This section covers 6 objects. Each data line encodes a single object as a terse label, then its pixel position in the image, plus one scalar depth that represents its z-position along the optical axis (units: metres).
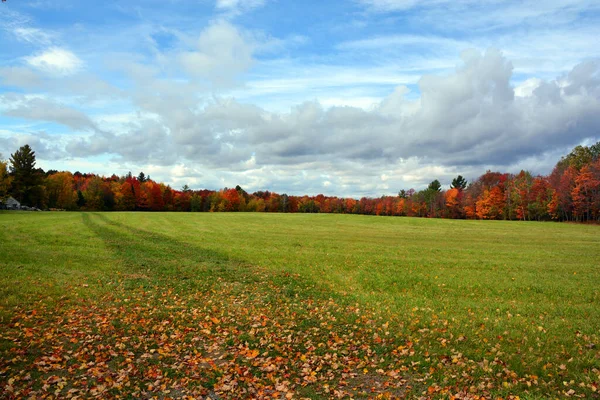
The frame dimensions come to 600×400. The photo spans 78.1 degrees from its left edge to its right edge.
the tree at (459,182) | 136.12
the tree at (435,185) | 137.48
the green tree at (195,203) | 123.69
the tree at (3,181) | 71.75
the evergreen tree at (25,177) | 84.72
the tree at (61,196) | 104.94
